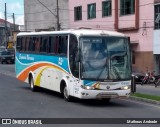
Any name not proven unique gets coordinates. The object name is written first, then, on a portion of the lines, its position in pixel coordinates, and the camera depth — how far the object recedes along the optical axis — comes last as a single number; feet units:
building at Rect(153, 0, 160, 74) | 152.35
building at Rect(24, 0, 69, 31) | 262.67
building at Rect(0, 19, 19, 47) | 487.61
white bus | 65.10
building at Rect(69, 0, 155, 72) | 157.79
